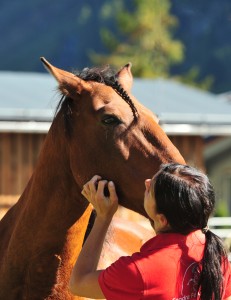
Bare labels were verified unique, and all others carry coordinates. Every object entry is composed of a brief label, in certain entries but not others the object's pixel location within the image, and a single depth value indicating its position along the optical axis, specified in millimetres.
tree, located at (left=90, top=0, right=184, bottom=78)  63797
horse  6413
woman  5175
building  23897
